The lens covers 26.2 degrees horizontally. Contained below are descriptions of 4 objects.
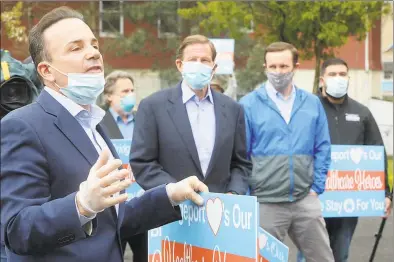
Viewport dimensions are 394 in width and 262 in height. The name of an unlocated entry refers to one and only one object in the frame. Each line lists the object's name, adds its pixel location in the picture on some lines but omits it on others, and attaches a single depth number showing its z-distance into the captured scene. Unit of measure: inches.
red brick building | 1231.1
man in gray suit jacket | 221.6
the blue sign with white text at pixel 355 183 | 330.3
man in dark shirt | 317.1
